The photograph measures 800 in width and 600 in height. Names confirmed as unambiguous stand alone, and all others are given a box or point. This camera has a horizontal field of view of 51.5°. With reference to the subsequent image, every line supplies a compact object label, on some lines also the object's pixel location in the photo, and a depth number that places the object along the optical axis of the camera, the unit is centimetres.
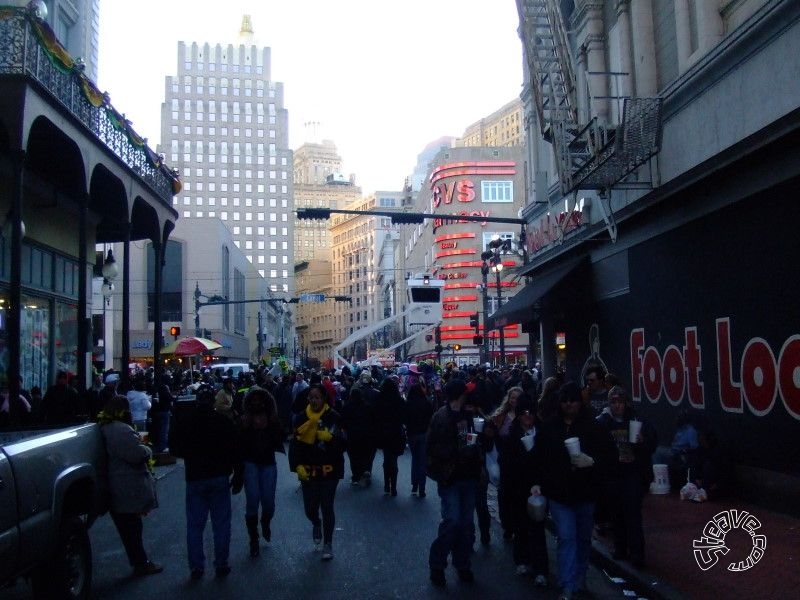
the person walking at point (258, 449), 854
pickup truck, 533
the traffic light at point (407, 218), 1931
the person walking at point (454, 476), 736
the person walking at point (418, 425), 1216
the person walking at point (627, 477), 766
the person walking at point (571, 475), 653
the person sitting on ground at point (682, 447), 1158
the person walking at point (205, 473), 778
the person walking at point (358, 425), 1306
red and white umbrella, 2620
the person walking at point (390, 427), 1251
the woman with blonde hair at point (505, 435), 795
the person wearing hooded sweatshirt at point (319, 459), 835
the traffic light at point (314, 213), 1888
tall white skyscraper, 13062
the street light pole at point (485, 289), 3173
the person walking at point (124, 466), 745
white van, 3341
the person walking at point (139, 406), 1659
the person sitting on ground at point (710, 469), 1092
